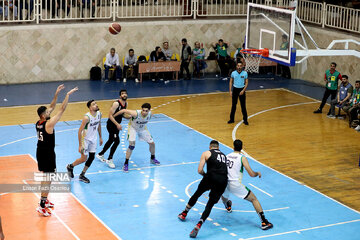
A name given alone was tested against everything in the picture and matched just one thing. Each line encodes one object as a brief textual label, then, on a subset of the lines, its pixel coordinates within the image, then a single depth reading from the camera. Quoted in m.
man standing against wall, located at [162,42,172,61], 27.44
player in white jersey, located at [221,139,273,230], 12.44
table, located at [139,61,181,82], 26.78
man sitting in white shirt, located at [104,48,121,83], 26.55
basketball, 25.01
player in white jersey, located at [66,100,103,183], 14.55
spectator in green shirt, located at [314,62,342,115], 21.29
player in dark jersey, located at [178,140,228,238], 12.20
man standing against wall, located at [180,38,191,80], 27.50
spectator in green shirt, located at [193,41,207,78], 28.16
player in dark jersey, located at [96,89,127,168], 15.67
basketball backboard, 18.05
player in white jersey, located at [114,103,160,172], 15.35
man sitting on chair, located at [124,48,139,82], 27.02
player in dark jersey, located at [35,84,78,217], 12.46
